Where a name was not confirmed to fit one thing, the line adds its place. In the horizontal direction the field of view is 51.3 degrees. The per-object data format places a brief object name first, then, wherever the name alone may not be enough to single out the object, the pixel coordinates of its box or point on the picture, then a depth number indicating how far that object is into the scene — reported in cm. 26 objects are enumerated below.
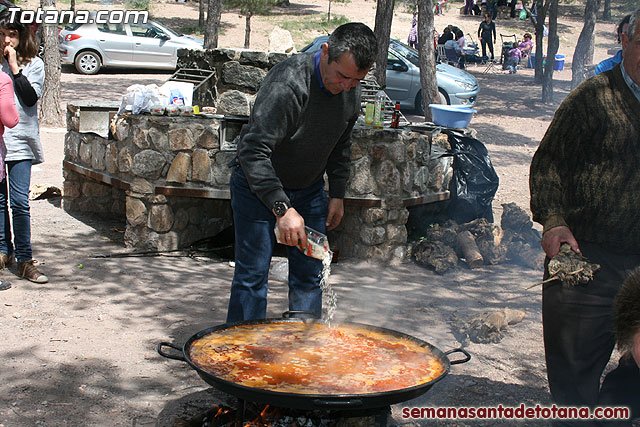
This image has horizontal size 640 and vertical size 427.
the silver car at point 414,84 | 1480
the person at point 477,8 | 3662
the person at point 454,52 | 2358
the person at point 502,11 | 3682
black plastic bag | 734
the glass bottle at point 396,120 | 688
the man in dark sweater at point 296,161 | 325
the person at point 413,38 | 2298
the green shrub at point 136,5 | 3120
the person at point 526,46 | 2562
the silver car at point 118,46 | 1923
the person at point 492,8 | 3071
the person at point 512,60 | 2409
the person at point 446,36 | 2433
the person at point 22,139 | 521
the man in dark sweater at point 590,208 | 303
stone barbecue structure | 648
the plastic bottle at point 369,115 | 668
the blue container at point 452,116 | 778
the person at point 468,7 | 3641
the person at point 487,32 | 2570
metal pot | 248
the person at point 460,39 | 2391
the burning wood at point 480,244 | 675
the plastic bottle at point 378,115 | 665
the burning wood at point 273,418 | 295
